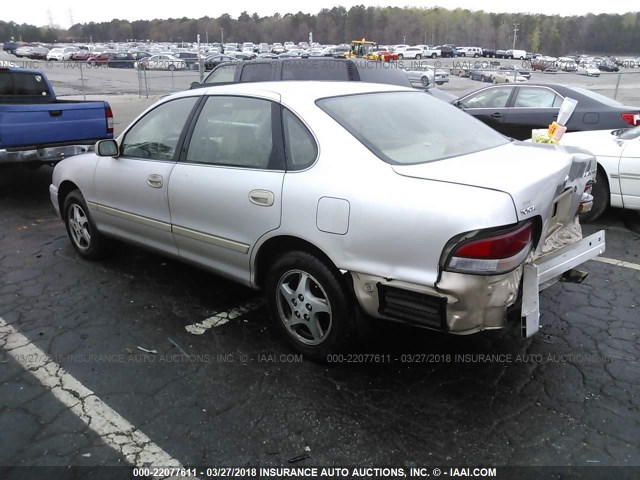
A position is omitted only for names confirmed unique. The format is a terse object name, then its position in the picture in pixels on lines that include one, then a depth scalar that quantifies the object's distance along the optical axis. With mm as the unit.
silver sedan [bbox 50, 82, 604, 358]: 2559
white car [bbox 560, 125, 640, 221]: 5668
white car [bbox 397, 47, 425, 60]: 66188
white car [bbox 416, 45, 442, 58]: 68000
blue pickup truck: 6594
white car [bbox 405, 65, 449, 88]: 26325
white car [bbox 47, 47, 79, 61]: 55781
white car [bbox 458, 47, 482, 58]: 79256
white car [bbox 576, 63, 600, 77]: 48625
